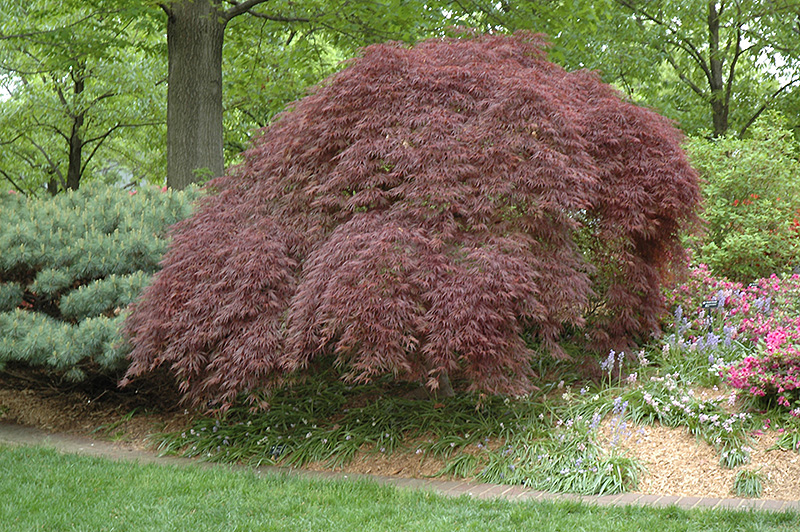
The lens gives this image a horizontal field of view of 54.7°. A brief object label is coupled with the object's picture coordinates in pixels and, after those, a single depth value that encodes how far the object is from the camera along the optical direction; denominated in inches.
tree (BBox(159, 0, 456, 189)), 357.7
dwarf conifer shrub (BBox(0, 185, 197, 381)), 244.7
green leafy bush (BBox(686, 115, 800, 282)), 339.3
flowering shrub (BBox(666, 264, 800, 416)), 201.6
